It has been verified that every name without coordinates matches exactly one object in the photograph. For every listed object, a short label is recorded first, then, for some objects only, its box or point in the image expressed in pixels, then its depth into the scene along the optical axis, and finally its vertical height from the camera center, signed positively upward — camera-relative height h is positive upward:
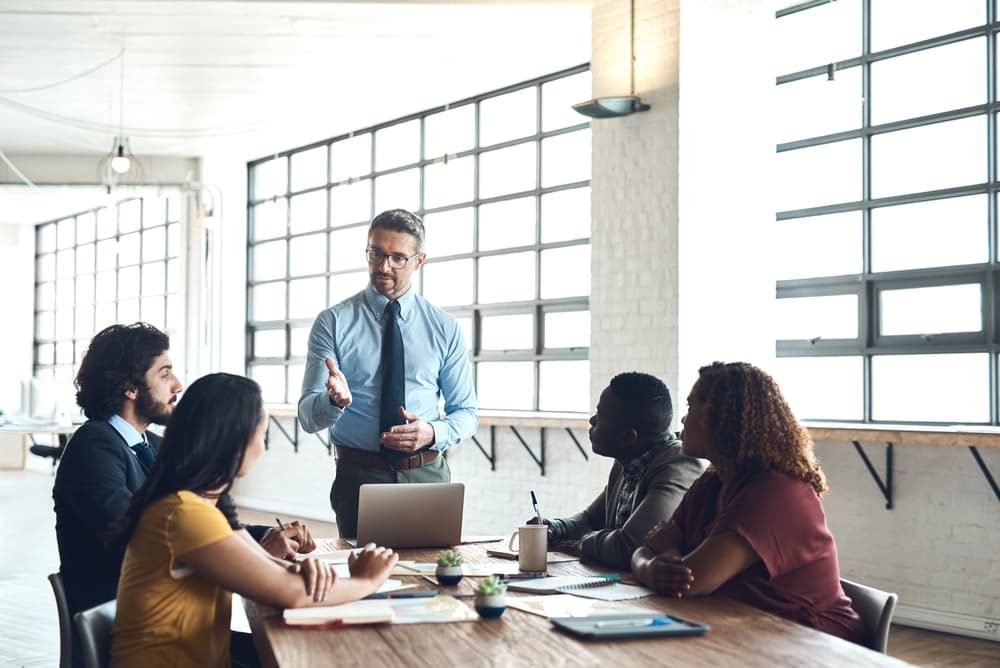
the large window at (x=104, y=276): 11.79 +0.98
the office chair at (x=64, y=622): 2.21 -0.54
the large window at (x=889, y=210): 5.25 +0.79
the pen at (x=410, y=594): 2.20 -0.48
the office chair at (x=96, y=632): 1.93 -0.50
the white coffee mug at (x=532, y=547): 2.48 -0.43
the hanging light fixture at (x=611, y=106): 5.71 +1.35
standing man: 3.34 -0.06
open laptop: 2.80 -0.41
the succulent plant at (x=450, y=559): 2.34 -0.43
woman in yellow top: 1.94 -0.36
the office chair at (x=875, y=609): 2.12 -0.50
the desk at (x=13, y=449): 14.26 -1.22
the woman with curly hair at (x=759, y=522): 2.19 -0.33
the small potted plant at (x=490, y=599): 1.98 -0.44
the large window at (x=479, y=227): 7.52 +1.05
